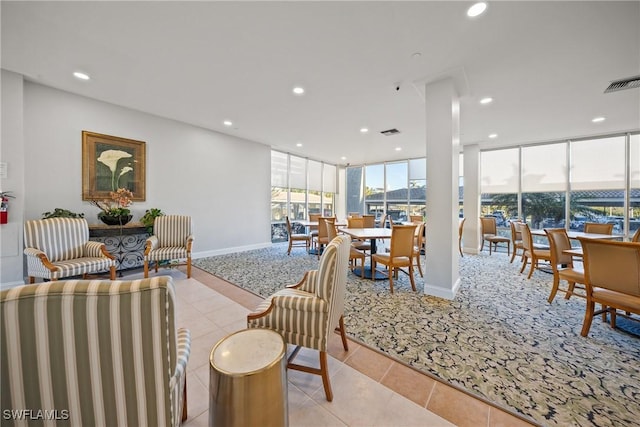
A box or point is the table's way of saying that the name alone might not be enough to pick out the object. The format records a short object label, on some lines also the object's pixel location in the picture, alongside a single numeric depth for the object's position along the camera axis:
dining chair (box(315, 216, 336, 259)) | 5.19
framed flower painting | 3.78
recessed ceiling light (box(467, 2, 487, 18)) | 1.94
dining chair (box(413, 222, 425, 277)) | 3.80
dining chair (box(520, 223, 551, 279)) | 3.89
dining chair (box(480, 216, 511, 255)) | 6.13
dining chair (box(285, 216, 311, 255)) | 5.75
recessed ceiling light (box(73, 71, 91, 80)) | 3.07
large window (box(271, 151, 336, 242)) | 7.13
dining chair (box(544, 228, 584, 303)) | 2.62
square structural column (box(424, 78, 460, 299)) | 2.98
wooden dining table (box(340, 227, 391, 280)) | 3.80
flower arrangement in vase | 3.80
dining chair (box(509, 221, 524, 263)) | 4.90
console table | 3.68
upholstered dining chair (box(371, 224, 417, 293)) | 3.29
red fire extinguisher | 2.90
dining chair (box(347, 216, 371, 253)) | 5.32
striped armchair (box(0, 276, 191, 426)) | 0.75
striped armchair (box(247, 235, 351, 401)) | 1.52
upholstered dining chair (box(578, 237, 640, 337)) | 1.97
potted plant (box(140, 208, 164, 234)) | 4.11
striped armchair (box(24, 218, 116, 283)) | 2.77
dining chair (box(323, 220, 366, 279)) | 3.92
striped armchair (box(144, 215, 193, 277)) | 3.63
